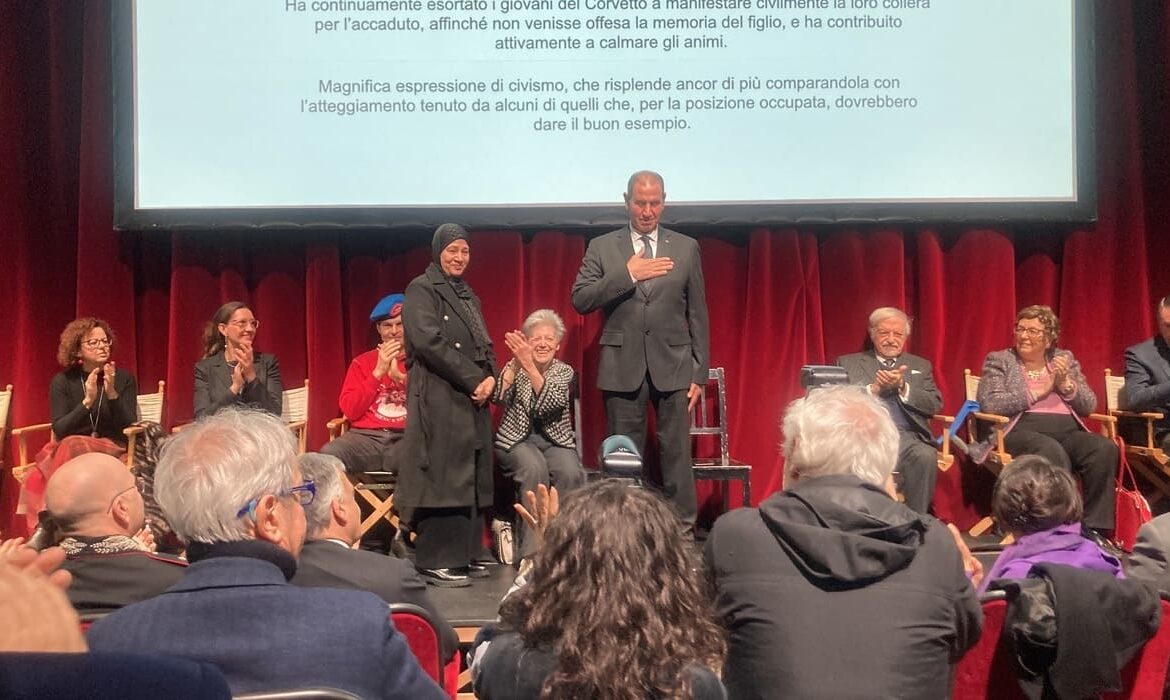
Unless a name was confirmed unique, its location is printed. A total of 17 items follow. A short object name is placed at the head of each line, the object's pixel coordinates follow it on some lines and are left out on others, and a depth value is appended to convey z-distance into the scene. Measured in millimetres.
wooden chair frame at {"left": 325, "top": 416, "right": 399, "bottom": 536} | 4180
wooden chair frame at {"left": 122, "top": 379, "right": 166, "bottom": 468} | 4684
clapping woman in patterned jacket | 4090
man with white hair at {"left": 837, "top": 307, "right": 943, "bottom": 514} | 4262
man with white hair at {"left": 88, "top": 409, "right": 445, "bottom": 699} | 1227
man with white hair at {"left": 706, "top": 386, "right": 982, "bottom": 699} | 1554
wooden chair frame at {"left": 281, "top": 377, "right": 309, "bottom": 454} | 4605
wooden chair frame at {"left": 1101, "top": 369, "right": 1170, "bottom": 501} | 4355
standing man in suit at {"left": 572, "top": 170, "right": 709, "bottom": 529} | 4109
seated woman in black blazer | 4328
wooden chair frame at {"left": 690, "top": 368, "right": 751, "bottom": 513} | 4289
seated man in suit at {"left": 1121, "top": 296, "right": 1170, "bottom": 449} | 4391
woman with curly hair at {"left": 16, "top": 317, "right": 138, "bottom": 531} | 4289
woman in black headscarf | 3781
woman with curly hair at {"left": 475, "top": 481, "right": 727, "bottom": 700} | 1293
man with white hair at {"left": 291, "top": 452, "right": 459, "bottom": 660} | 1818
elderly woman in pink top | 4242
